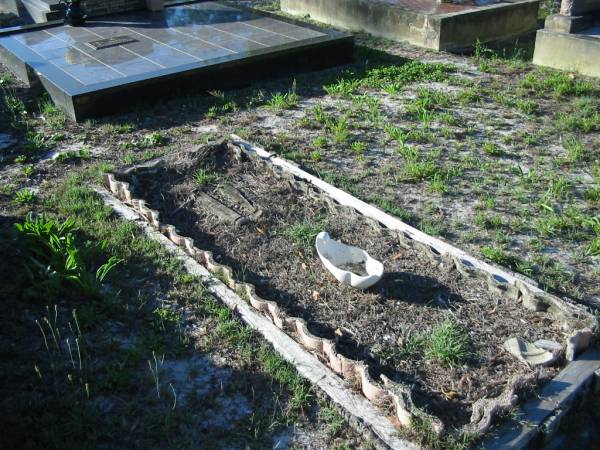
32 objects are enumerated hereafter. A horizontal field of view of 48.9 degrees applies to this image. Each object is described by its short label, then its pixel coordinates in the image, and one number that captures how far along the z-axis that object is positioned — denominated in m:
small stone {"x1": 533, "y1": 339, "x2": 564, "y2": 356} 3.46
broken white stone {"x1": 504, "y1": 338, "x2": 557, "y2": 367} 3.44
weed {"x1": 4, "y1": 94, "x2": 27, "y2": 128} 7.21
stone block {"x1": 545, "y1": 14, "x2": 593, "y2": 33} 8.32
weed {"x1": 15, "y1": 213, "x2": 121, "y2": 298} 4.12
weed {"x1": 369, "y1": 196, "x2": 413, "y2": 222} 5.02
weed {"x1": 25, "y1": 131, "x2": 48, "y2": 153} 6.46
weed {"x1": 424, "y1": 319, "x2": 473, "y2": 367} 3.51
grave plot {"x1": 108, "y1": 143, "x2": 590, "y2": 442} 3.31
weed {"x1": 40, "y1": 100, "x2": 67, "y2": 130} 7.01
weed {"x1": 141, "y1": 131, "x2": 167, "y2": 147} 6.48
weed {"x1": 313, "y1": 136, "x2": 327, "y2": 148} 6.32
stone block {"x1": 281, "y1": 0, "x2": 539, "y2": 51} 9.23
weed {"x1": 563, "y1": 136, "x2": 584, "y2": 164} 5.86
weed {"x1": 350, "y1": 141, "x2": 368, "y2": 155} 6.17
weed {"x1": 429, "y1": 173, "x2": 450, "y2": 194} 5.39
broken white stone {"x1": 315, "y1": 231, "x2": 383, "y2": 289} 4.05
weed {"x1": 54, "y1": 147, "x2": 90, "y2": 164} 6.18
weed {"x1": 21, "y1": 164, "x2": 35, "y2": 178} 5.94
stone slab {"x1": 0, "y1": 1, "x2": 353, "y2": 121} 7.34
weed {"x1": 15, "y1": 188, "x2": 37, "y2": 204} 5.43
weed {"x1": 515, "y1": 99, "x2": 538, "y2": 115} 6.98
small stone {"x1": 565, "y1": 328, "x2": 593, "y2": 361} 3.45
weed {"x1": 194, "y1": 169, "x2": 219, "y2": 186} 5.48
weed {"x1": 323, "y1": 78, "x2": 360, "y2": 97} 7.68
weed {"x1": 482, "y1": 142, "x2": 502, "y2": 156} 6.06
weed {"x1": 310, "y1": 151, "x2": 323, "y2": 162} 6.03
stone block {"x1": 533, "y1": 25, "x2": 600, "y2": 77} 8.04
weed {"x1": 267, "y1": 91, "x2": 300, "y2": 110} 7.32
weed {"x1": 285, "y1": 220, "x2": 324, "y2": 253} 4.58
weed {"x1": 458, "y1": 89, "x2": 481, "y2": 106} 7.26
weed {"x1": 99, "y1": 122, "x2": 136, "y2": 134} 6.82
